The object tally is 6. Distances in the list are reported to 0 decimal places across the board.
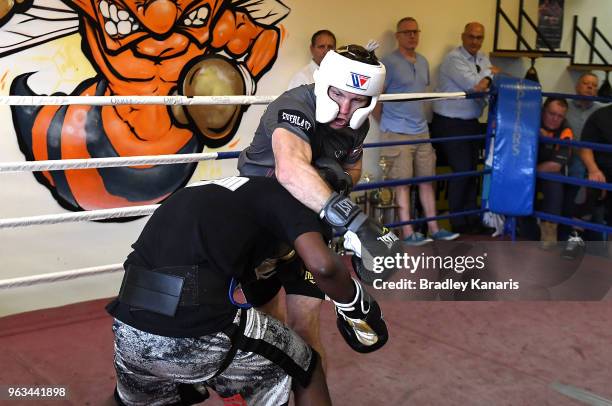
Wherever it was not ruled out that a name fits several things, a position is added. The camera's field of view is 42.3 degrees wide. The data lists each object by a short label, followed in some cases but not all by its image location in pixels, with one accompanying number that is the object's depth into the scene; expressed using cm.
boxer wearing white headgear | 212
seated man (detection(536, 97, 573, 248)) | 588
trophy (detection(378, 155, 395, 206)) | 592
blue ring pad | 573
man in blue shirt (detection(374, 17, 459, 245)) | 594
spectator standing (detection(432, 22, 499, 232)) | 625
